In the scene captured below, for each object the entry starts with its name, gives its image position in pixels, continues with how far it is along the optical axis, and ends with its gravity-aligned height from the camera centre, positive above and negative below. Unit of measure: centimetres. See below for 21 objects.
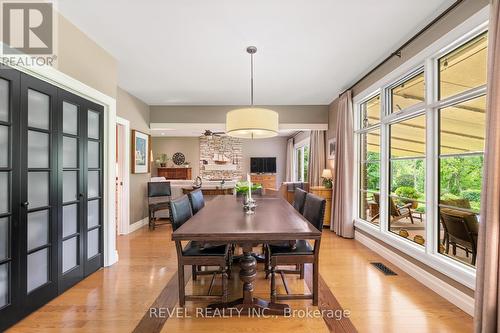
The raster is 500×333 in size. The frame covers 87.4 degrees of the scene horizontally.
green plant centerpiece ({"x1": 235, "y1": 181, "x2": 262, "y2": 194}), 360 -36
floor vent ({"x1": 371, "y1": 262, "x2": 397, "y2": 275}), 302 -125
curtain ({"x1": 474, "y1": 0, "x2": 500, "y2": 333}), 162 -28
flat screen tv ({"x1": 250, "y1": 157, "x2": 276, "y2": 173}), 1066 -7
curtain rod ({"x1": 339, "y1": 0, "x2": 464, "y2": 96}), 231 +137
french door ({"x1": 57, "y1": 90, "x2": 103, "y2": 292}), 256 -30
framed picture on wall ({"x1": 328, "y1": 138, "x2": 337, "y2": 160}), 535 +32
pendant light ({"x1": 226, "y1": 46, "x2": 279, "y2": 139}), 276 +45
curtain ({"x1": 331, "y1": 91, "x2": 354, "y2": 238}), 446 -10
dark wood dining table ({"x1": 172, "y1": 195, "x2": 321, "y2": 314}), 187 -50
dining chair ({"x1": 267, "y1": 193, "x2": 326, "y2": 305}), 221 -79
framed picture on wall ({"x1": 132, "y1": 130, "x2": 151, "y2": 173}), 495 +19
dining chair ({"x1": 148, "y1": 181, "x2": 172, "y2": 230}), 507 -76
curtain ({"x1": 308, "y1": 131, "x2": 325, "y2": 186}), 637 +16
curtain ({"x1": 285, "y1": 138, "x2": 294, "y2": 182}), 1024 +3
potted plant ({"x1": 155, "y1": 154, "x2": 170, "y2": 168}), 1022 +2
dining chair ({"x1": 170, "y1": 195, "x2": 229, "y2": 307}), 221 -81
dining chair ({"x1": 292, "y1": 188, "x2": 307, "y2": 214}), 318 -48
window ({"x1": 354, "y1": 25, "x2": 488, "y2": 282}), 226 +9
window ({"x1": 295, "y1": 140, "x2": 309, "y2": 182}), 895 +7
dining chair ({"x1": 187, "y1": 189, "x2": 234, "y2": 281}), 262 -57
